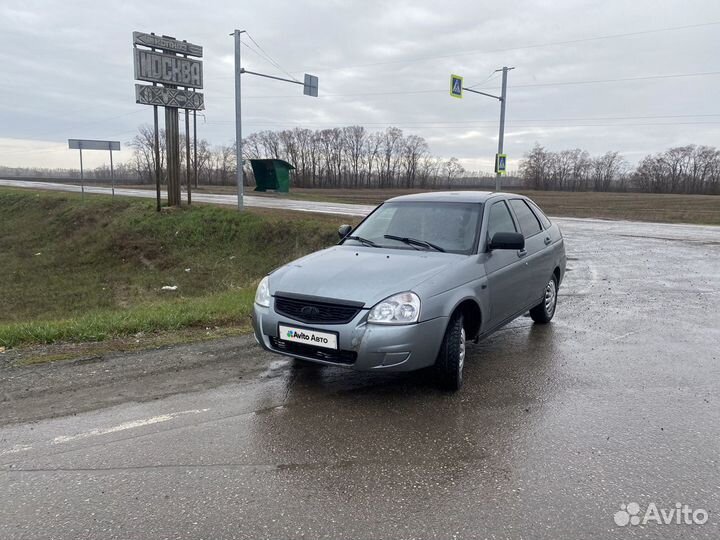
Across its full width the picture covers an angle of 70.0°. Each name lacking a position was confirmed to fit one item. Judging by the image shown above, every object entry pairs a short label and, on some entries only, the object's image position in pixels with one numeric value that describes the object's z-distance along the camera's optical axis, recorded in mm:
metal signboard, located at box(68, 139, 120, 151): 24734
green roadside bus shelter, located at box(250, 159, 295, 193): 37375
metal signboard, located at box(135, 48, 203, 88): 18517
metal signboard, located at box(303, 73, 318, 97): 19688
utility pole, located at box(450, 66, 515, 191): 24391
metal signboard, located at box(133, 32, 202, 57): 18375
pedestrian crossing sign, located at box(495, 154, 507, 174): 26828
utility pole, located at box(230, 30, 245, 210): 18188
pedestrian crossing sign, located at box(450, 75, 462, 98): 24328
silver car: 3938
